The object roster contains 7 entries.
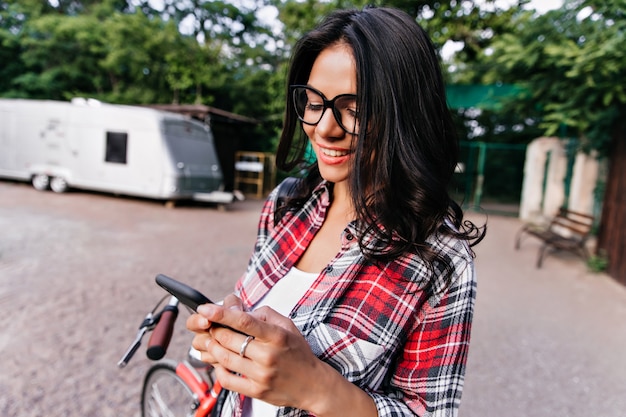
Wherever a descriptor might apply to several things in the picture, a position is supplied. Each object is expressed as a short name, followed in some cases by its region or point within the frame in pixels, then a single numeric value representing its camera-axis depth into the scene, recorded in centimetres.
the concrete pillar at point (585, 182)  838
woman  98
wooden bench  675
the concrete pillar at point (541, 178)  1043
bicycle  144
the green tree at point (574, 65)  565
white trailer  1077
